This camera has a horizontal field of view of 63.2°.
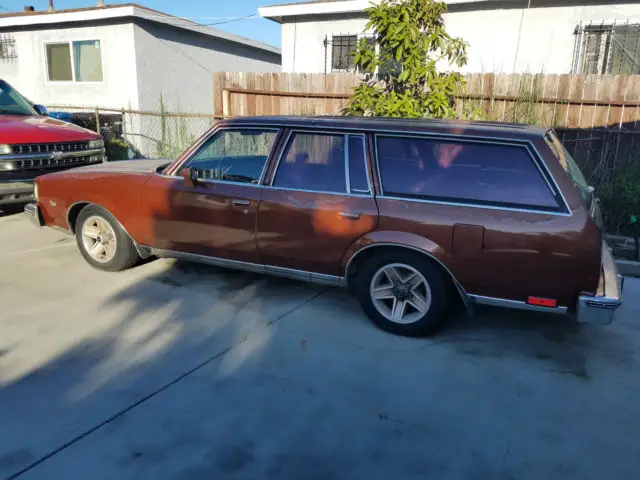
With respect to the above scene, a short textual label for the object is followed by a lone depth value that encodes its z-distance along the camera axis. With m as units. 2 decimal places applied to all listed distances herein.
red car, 6.97
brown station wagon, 3.54
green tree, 7.04
